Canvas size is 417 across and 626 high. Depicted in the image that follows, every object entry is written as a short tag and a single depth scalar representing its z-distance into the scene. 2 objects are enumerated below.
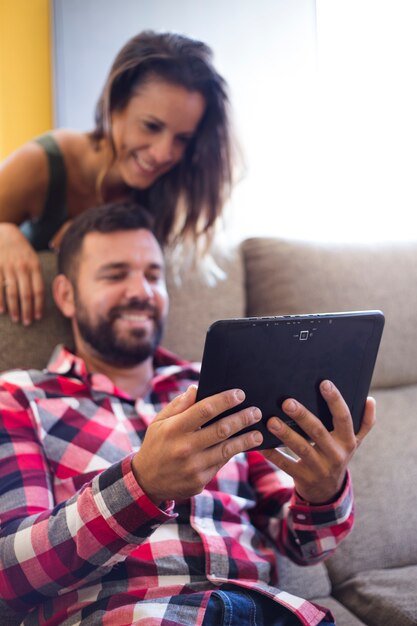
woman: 1.51
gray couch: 1.22
